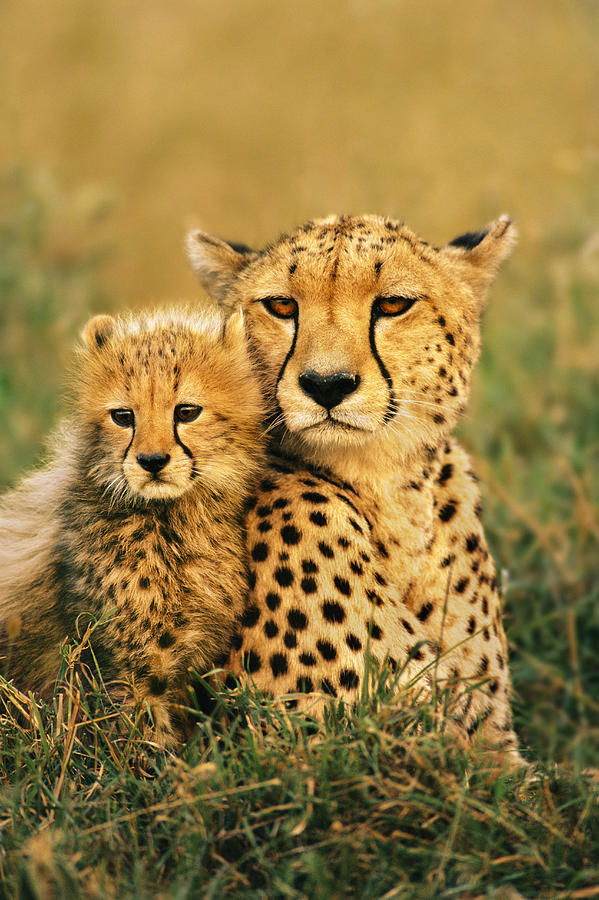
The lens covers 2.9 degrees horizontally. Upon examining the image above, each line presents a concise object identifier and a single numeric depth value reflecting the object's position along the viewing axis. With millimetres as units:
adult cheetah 7637
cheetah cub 7628
